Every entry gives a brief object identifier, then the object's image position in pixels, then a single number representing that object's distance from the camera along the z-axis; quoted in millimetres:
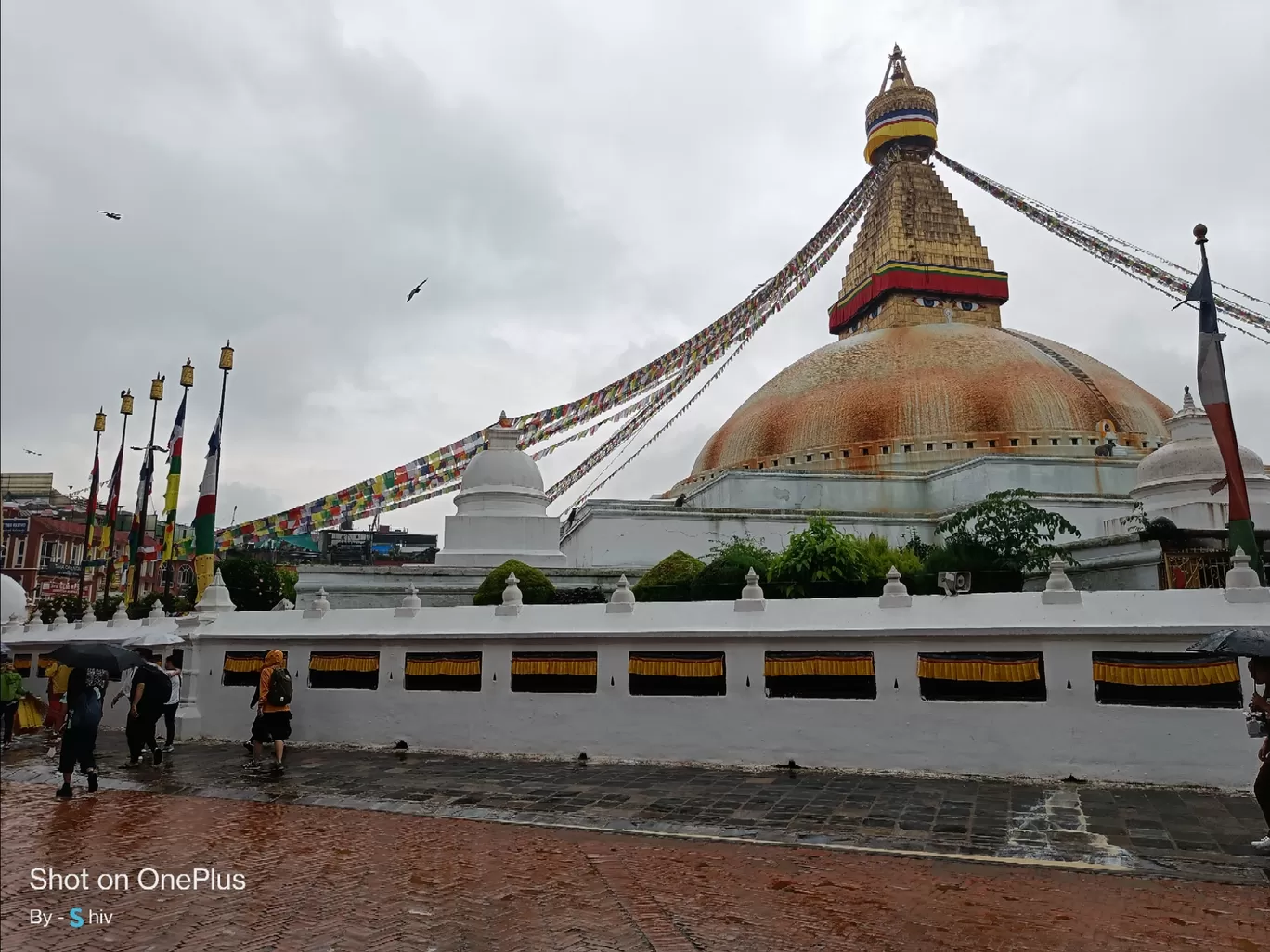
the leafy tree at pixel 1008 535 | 14883
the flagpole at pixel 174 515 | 19312
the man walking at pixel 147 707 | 10266
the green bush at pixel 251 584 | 16344
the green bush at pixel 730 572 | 12273
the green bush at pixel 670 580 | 13091
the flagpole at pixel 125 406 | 24870
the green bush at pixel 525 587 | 13922
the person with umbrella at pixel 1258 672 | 5773
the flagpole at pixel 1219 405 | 9344
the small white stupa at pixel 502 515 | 19359
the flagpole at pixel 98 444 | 25203
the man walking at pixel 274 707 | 9844
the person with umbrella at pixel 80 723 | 8312
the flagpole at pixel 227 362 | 16969
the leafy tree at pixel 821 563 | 12672
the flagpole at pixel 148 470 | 21594
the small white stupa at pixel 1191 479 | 16641
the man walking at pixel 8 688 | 11133
